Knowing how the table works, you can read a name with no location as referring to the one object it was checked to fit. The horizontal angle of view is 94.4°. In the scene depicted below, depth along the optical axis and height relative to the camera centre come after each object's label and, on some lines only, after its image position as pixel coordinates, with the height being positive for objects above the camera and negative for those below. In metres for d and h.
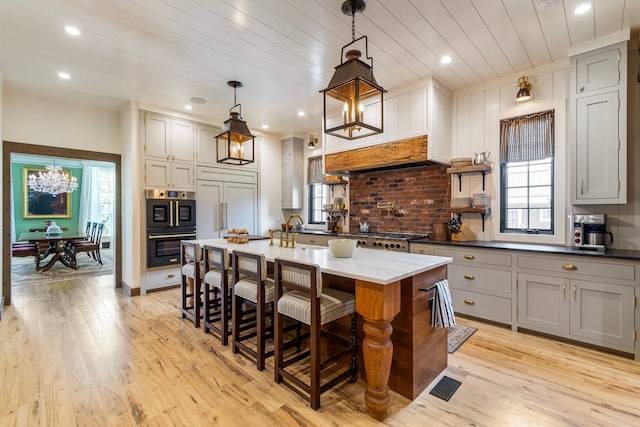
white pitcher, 3.65 +0.65
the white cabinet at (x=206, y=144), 5.14 +1.16
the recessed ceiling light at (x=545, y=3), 2.26 +1.60
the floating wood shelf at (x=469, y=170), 3.59 +0.50
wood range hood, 3.71 +0.73
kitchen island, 1.76 -0.68
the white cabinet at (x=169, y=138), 4.57 +1.16
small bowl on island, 2.33 -0.30
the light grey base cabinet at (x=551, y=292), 2.51 -0.79
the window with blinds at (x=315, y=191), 5.98 +0.40
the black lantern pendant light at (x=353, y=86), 2.00 +0.88
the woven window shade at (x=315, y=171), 5.96 +0.81
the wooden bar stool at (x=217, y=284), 2.77 -0.72
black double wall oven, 4.55 -0.22
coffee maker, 2.82 -0.22
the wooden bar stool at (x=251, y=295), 2.34 -0.70
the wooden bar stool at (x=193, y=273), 3.21 -0.71
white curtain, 9.04 +0.36
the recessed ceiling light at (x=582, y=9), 2.33 +1.62
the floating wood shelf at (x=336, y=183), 5.31 +0.49
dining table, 6.14 -0.86
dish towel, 2.07 -0.71
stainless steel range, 3.76 -0.40
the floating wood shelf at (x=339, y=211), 5.31 -0.02
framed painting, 8.19 +0.20
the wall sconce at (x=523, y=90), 3.30 +1.36
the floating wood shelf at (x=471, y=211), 3.64 -0.01
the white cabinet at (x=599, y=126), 2.69 +0.79
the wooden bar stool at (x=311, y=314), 1.89 -0.71
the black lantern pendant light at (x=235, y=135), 3.28 +0.85
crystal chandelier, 7.55 +0.72
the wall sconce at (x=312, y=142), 5.70 +1.32
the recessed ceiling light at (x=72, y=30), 2.61 +1.61
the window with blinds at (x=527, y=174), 3.39 +0.44
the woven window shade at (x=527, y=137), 3.36 +0.86
